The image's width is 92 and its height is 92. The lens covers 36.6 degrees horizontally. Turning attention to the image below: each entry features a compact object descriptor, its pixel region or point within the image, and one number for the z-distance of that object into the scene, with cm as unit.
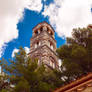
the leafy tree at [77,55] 861
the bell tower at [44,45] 2038
